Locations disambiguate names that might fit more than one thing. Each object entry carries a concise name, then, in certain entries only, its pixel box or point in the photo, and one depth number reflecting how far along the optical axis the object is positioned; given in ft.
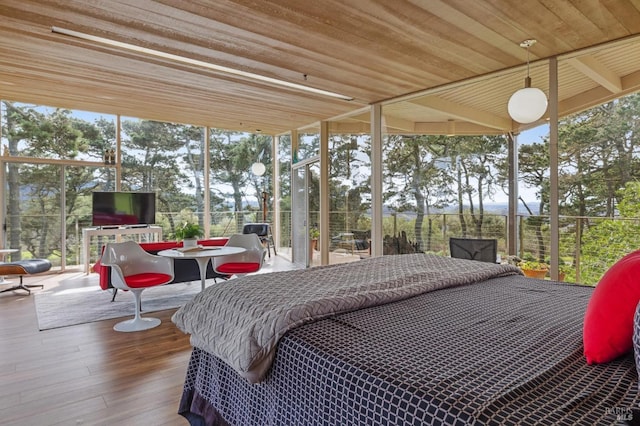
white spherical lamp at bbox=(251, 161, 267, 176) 27.55
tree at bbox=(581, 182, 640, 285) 11.50
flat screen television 21.62
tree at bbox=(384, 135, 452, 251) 16.90
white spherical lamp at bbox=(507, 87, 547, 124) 11.11
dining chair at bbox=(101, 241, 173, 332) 12.11
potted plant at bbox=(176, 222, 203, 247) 13.37
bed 3.14
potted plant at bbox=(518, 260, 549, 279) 13.38
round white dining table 12.29
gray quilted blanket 4.67
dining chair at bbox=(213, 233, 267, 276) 14.70
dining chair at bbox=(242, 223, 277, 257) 25.77
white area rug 12.98
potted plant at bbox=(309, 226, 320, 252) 23.12
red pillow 3.76
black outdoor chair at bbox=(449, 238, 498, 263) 13.65
